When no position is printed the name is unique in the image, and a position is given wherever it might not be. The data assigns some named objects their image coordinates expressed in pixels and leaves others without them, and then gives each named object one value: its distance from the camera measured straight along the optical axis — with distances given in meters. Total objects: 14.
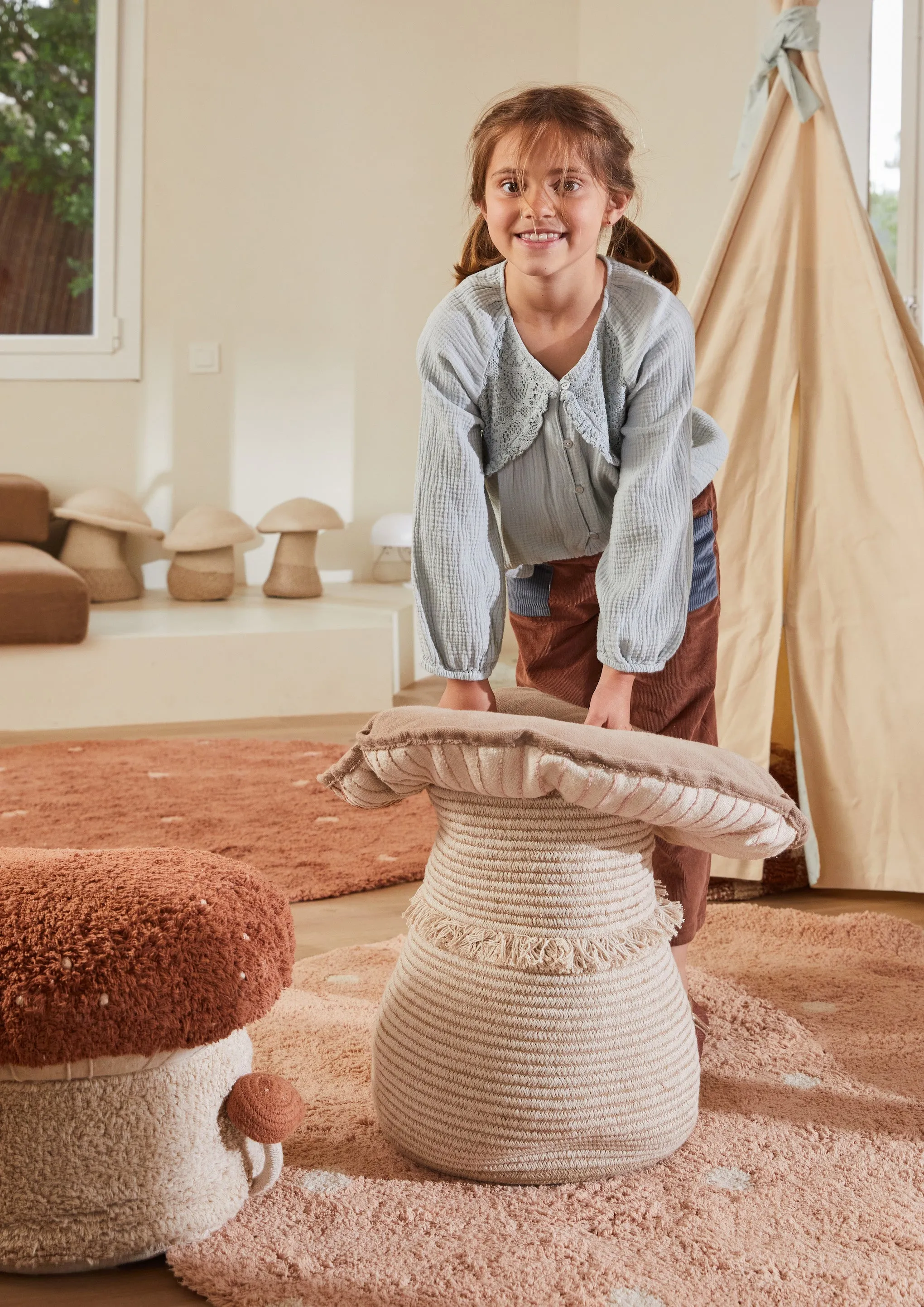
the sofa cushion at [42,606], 3.11
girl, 1.17
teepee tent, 1.93
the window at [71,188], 3.94
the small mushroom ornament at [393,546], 4.05
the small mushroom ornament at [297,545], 3.87
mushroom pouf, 0.92
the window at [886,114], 2.74
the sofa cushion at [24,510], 3.70
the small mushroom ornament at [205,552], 3.79
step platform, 3.18
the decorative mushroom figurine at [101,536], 3.71
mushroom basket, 1.06
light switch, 4.12
